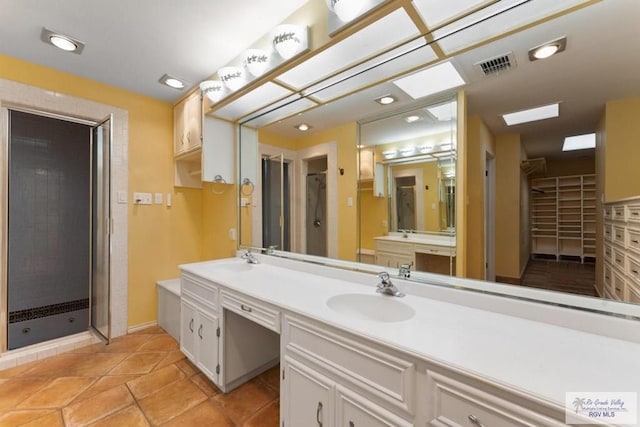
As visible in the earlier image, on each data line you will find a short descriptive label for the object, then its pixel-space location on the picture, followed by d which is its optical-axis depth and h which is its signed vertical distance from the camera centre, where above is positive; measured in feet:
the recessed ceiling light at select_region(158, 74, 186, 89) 7.36 +3.89
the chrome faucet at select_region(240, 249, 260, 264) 7.39 -1.28
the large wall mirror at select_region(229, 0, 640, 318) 3.33 +1.54
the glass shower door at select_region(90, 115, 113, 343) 7.77 -0.38
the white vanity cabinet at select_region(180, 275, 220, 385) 5.62 -2.63
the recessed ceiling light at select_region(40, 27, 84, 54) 5.54 +3.87
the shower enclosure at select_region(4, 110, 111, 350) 8.17 -0.55
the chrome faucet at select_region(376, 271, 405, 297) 4.38 -1.26
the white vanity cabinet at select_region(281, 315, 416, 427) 2.85 -2.10
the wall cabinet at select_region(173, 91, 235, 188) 7.77 +2.33
